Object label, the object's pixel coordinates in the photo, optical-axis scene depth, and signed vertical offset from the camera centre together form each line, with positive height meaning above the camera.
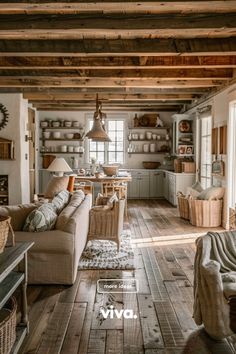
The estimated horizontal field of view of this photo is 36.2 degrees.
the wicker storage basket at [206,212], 6.71 -0.85
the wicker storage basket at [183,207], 7.34 -0.82
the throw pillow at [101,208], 5.04 -0.57
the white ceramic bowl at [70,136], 11.11 +0.97
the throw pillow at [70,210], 3.88 -0.51
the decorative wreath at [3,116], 8.05 +1.15
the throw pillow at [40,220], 3.79 -0.56
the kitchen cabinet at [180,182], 9.18 -0.38
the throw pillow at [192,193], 7.33 -0.53
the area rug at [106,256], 4.48 -1.19
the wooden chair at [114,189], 7.79 -0.48
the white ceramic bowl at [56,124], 11.00 +1.32
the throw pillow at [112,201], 5.07 -0.48
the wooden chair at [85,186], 7.95 -0.42
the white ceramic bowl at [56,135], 11.08 +1.00
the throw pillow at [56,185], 6.85 -0.34
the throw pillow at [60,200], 4.58 -0.45
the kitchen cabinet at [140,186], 10.84 -0.57
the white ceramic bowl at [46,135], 11.12 +1.00
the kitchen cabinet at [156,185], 10.90 -0.54
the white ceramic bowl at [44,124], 11.05 +1.33
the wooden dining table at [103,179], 7.76 -0.25
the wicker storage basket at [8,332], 2.21 -1.04
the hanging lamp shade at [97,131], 7.54 +0.76
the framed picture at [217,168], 6.77 -0.02
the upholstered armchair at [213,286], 2.59 -0.87
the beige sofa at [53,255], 3.72 -0.90
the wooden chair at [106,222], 4.93 -0.76
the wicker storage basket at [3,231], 2.34 -0.41
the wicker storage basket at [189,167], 9.24 +0.00
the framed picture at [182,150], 9.54 +0.45
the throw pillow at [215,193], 6.72 -0.49
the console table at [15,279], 2.22 -0.79
